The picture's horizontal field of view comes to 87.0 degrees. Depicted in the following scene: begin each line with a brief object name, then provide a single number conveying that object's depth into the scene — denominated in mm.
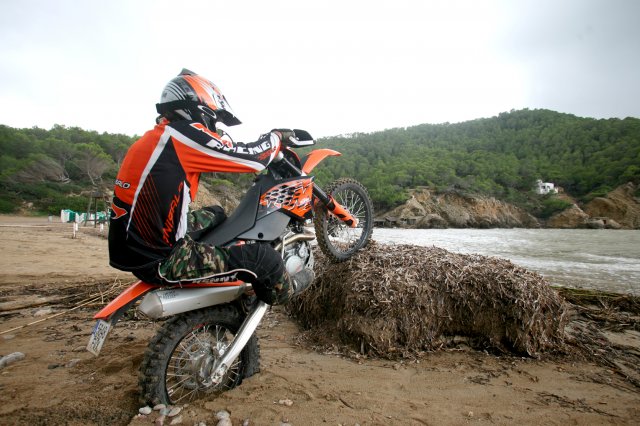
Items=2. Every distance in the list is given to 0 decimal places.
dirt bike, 2010
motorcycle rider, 1934
